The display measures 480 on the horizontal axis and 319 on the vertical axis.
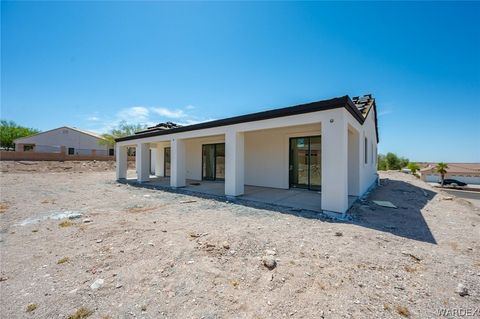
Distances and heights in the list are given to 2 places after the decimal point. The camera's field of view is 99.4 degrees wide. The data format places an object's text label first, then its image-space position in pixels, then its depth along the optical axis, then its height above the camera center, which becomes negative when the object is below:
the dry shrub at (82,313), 2.12 -1.63
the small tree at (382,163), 49.09 -0.37
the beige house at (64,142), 28.61 +2.79
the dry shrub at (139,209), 6.18 -1.54
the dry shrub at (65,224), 4.91 -1.56
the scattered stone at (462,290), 2.39 -1.53
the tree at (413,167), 39.91 -1.12
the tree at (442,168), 33.28 -1.03
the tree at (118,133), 34.28 +4.99
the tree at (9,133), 35.22 +4.88
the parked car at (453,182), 32.08 -3.30
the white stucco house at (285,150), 5.50 +0.51
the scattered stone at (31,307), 2.24 -1.64
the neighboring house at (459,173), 35.44 -2.18
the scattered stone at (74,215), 5.53 -1.54
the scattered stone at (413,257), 3.19 -1.53
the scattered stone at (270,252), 3.37 -1.53
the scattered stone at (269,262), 3.00 -1.52
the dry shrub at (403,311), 2.09 -1.57
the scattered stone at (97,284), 2.61 -1.62
